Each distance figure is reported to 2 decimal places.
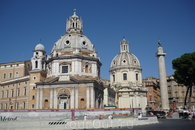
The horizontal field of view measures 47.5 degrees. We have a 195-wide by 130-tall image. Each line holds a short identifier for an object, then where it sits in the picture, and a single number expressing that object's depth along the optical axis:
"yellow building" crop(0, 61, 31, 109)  55.00
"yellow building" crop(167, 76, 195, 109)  83.31
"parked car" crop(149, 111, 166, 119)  40.47
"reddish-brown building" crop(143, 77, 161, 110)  87.19
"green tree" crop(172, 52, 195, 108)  48.00
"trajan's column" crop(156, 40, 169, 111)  47.00
